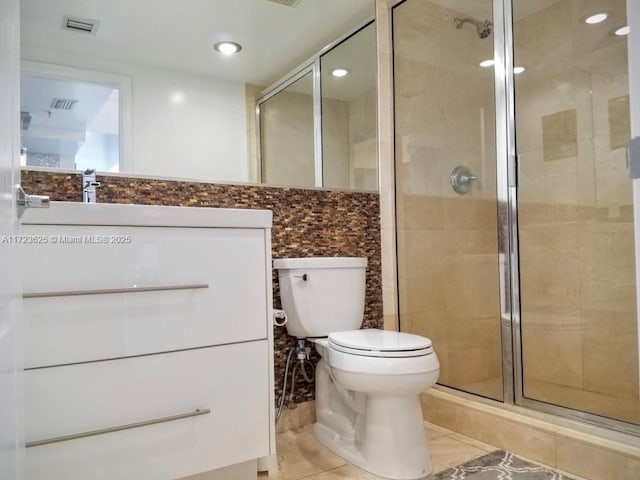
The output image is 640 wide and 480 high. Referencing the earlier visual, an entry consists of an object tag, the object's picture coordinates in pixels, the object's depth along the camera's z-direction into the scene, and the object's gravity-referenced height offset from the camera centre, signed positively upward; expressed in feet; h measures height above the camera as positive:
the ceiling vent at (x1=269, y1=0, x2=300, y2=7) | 6.92 +3.61
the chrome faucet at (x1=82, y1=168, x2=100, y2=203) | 5.17 +0.77
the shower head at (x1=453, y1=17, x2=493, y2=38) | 6.85 +3.22
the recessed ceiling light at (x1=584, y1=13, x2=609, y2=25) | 6.54 +3.15
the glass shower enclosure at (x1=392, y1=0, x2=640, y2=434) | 6.47 +0.73
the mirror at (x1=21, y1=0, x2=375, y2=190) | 5.46 +2.28
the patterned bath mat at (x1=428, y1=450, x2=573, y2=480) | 5.03 -2.40
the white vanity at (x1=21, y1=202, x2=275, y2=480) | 3.76 -0.74
